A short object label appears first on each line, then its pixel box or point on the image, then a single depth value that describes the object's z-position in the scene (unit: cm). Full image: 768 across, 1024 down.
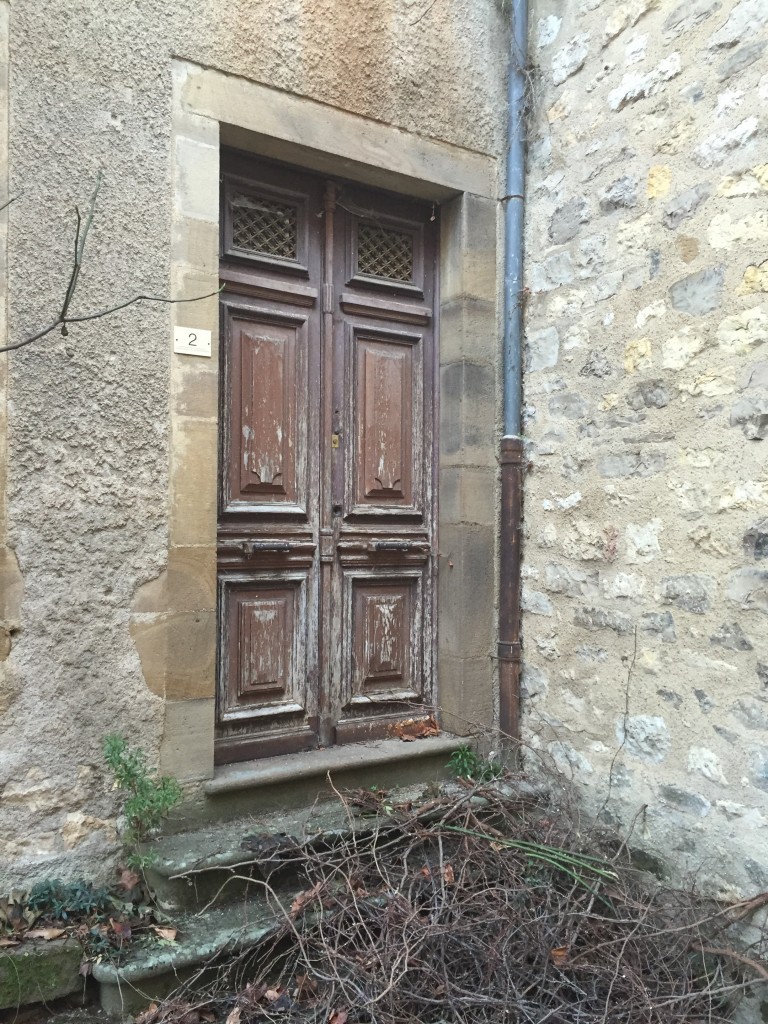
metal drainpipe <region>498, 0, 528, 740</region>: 343
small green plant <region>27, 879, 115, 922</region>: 243
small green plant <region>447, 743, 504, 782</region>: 334
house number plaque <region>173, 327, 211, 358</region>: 279
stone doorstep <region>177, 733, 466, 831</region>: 283
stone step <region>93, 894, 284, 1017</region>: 222
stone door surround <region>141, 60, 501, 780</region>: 279
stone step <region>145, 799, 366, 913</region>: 251
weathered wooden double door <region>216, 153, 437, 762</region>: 313
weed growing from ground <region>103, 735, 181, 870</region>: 256
